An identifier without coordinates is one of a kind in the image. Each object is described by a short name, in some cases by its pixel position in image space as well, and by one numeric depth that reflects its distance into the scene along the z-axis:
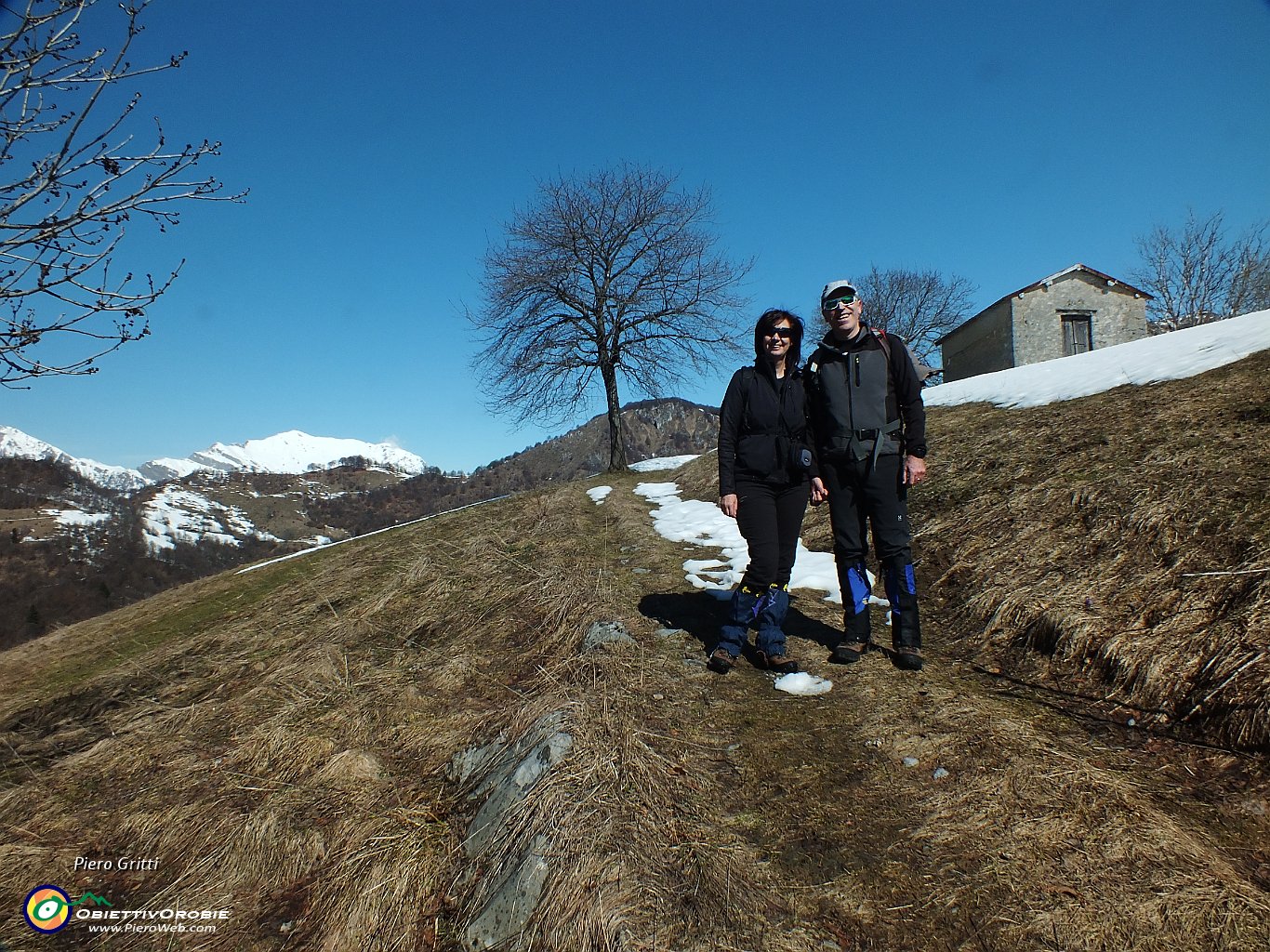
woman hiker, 3.99
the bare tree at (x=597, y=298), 17.33
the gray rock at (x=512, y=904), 2.19
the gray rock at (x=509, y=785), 2.62
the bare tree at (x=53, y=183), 2.76
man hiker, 3.85
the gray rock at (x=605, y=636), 4.34
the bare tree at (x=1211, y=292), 35.94
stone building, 25.12
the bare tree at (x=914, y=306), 44.66
